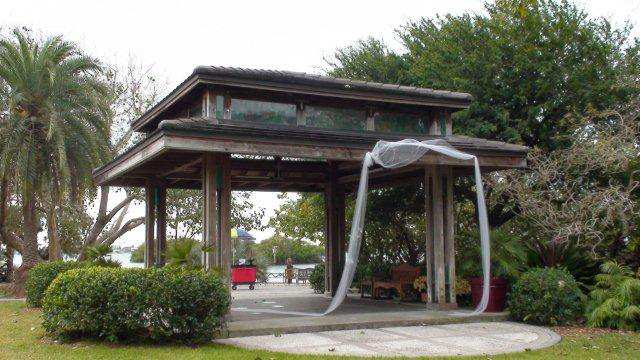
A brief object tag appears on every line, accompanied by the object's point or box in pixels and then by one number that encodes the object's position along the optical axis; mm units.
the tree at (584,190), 13016
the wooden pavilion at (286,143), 10086
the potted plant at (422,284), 14195
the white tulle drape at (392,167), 10203
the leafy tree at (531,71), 15906
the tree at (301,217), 21125
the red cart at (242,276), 23266
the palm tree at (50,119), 16984
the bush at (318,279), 17781
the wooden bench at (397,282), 14891
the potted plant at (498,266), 12203
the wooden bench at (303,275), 28175
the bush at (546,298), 11125
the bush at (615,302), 10781
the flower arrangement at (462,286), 12938
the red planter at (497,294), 12180
